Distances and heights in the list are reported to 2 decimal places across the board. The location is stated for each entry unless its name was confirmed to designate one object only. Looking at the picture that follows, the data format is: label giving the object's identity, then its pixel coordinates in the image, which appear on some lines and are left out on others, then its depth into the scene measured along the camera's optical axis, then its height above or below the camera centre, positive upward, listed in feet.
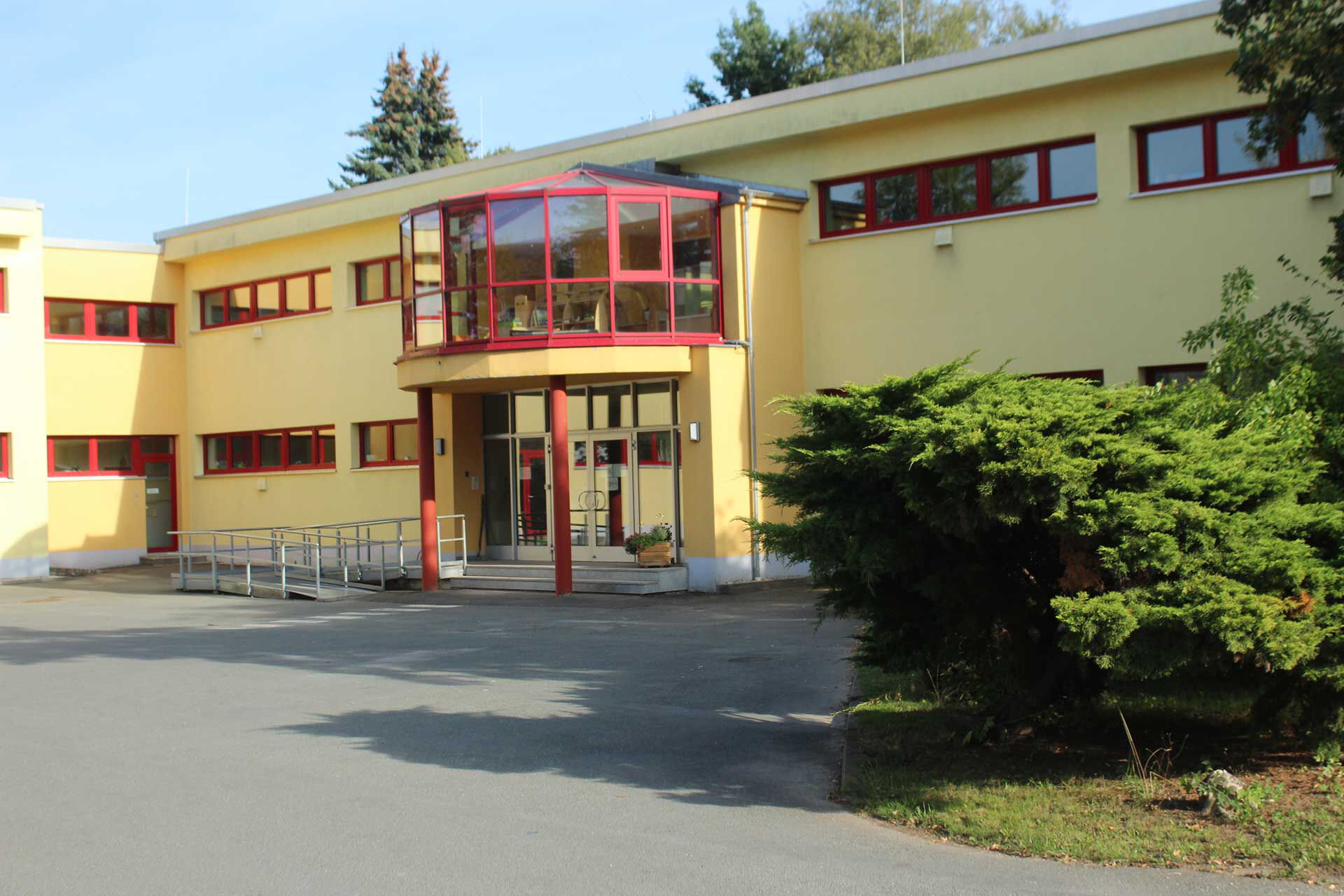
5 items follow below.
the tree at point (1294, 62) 38.34 +12.49
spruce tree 186.80 +52.44
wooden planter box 63.41 -4.31
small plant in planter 63.46 -3.98
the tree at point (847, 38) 156.87 +54.15
